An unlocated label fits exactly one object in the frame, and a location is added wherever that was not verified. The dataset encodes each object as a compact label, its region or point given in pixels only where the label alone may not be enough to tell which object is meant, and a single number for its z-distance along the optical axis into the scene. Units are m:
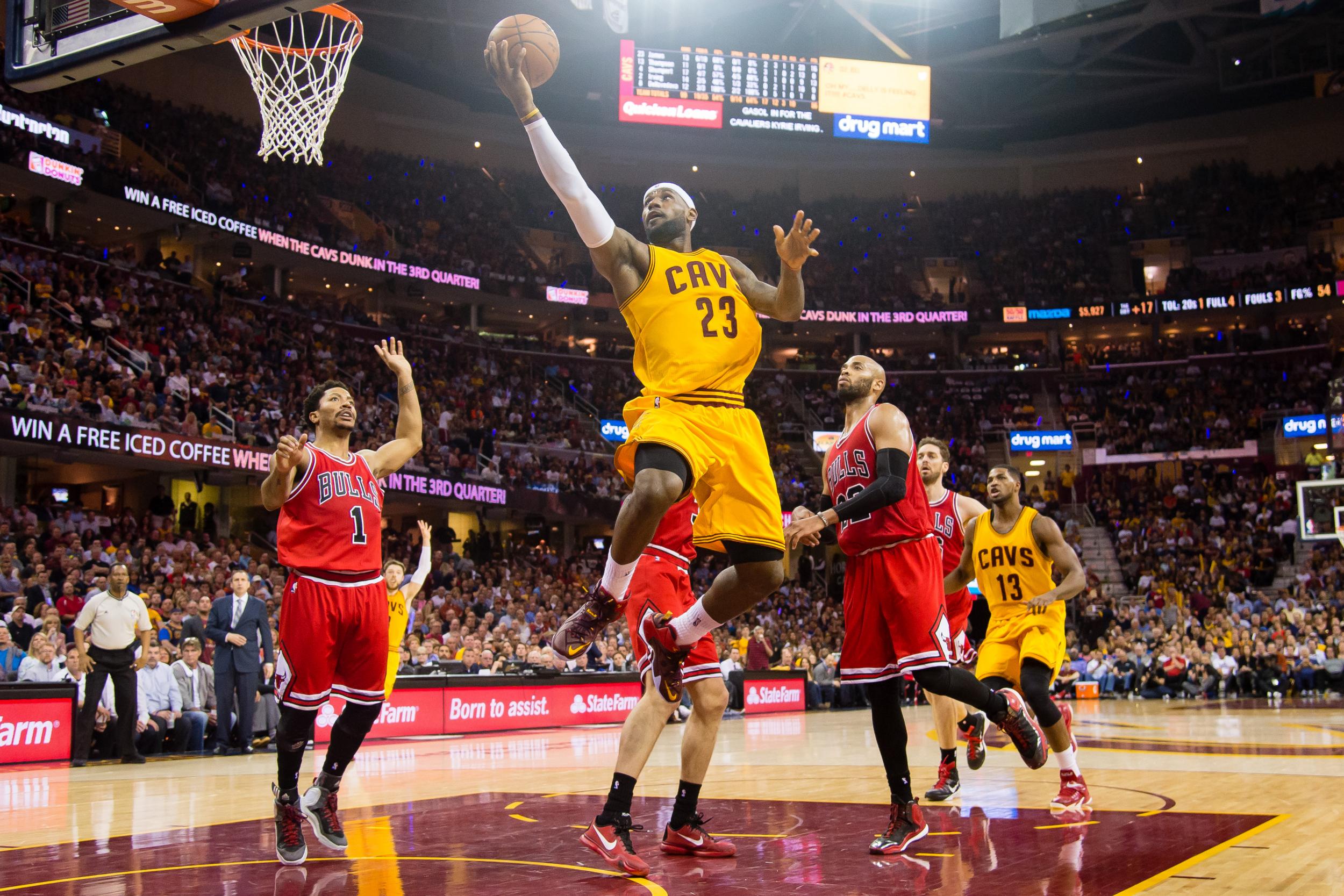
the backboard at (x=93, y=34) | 6.61
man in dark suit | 11.81
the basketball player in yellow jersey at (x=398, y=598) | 10.95
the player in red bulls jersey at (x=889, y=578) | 5.50
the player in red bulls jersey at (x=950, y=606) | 7.14
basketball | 5.09
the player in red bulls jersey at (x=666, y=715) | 4.81
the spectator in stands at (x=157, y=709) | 12.02
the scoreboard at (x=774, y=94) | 31.30
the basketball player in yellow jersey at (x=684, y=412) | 4.78
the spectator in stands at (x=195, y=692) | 12.33
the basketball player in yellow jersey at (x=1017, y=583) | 6.97
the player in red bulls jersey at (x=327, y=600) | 5.50
